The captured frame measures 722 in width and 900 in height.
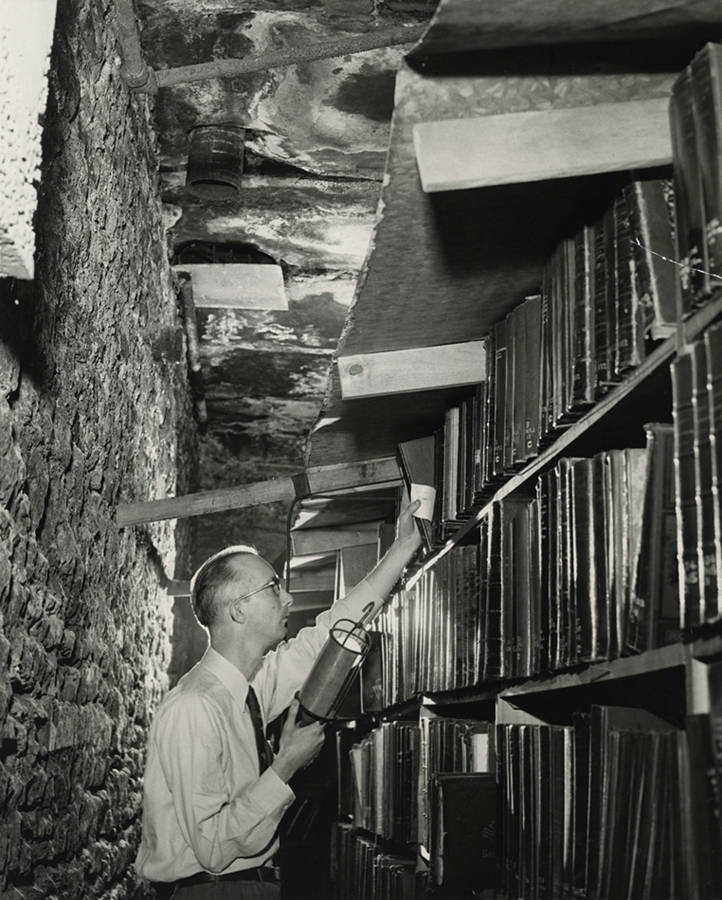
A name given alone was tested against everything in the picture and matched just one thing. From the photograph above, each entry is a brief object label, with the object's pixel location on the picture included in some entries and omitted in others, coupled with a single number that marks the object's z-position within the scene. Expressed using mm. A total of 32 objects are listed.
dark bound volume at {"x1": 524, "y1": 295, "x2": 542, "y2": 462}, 2082
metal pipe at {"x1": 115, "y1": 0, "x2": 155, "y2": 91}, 3129
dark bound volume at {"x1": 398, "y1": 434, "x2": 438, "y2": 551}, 3293
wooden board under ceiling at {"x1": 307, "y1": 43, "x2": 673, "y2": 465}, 1553
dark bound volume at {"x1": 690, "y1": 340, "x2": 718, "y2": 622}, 1211
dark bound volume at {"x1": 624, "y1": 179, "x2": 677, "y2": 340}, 1475
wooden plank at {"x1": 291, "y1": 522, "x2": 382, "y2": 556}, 4852
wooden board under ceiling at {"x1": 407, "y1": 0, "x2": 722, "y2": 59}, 1349
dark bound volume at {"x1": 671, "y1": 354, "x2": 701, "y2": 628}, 1252
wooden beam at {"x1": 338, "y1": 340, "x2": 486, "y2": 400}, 2523
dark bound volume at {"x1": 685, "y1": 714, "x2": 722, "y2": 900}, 1154
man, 2410
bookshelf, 1321
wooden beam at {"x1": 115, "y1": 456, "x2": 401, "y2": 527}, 3305
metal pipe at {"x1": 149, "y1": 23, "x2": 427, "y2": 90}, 3047
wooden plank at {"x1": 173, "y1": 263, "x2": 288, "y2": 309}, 4848
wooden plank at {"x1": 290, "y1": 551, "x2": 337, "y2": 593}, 5863
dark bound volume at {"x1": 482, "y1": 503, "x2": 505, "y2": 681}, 2115
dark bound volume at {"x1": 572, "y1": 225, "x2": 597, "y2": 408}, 1731
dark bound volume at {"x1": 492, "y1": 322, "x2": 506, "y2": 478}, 2293
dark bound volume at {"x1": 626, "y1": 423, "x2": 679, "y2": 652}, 1402
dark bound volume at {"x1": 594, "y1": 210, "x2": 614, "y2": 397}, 1658
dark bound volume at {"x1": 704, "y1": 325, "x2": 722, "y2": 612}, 1199
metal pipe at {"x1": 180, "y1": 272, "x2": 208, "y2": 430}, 4977
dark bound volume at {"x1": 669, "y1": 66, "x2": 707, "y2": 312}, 1324
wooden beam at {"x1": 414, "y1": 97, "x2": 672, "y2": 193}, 1526
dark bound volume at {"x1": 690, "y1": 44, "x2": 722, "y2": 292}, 1271
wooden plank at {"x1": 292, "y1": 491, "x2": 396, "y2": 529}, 4215
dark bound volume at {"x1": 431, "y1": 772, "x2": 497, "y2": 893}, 2094
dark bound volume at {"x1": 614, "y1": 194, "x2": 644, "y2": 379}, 1554
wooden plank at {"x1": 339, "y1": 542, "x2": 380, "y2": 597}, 4582
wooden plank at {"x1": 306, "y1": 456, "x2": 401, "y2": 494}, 3455
